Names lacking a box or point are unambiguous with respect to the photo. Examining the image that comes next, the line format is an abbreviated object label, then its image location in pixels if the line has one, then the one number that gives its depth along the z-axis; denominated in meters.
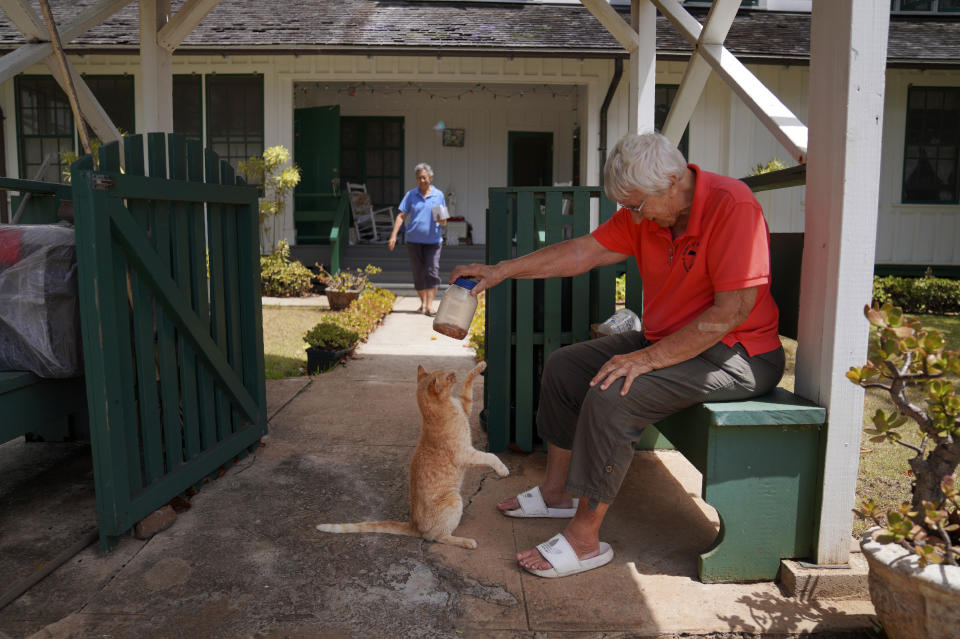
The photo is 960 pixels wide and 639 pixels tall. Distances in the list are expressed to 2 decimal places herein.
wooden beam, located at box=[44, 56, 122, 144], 4.91
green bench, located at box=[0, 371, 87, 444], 2.82
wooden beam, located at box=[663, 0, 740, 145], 4.30
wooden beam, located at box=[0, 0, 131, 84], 4.33
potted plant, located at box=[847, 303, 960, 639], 1.93
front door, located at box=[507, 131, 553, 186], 16.08
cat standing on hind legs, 2.90
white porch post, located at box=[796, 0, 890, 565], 2.40
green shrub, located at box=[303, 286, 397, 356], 6.21
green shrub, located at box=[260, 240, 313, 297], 10.99
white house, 11.48
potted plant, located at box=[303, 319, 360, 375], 6.14
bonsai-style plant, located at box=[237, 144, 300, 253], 11.50
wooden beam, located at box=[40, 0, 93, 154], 3.60
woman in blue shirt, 9.00
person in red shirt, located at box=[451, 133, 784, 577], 2.53
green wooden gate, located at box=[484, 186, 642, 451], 3.88
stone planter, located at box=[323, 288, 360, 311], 9.47
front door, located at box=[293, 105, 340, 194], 13.50
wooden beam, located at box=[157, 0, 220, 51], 4.85
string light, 14.78
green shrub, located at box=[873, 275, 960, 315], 10.22
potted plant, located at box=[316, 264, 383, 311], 9.48
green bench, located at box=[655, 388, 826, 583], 2.54
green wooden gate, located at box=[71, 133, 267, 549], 2.66
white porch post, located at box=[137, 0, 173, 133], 4.84
